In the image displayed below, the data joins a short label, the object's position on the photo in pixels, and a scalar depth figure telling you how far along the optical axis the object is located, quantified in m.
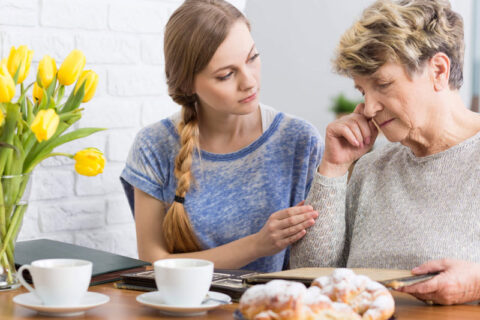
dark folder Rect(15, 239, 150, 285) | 1.37
